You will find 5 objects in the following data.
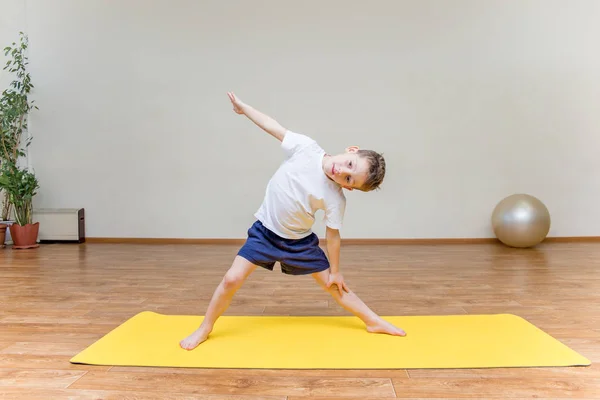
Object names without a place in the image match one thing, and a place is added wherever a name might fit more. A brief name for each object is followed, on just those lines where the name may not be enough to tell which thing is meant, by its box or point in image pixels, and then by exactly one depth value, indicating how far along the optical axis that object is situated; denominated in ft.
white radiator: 17.39
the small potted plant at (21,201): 16.05
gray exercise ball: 15.21
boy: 6.36
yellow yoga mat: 5.94
